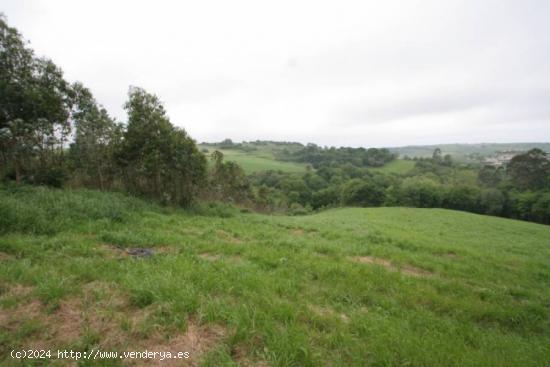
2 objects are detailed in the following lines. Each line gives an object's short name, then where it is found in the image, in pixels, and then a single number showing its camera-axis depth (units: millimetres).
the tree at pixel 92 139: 14148
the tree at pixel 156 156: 14148
